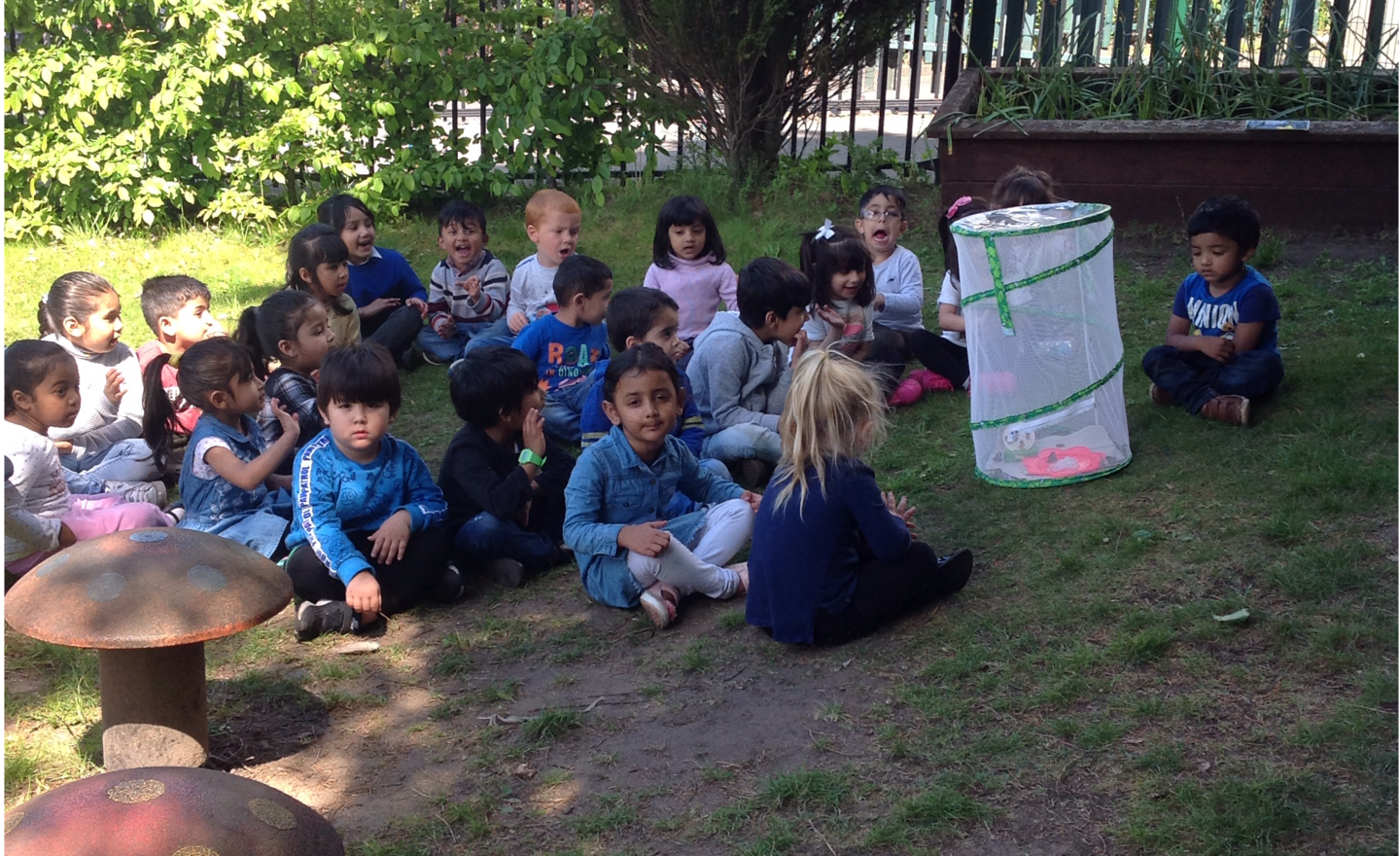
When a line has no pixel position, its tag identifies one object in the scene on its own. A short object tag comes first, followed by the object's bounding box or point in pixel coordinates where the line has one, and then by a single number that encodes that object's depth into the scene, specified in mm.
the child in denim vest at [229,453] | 4395
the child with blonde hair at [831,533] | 3725
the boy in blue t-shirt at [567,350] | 5699
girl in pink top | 6199
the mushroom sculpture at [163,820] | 2186
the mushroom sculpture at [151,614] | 2900
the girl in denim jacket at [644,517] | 4184
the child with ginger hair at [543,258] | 6582
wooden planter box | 7336
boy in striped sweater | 6988
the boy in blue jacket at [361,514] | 4160
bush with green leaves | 8898
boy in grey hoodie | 5215
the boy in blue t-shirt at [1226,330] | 5031
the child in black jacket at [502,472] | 4484
